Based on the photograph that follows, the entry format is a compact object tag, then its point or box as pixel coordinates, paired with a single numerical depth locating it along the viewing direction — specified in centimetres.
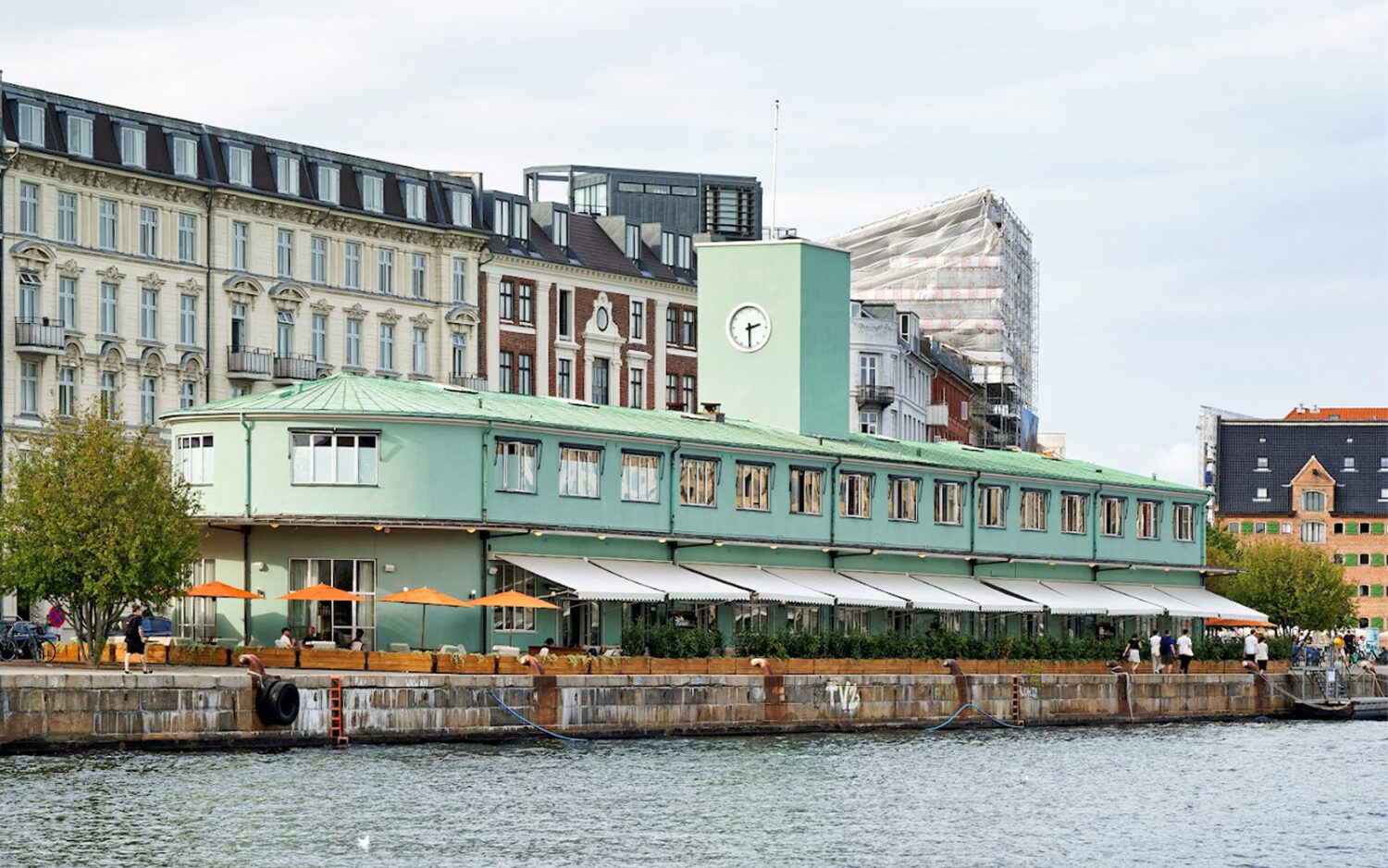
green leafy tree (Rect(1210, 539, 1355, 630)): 16525
